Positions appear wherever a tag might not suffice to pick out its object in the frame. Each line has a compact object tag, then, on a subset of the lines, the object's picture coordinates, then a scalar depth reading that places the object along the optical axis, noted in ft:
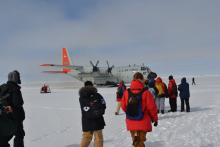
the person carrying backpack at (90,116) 12.29
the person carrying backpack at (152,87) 26.21
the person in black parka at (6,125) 8.52
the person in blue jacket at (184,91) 29.32
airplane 97.55
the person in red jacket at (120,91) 28.86
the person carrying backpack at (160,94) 28.45
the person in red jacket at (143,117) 11.96
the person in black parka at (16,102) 12.57
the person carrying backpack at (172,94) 30.09
